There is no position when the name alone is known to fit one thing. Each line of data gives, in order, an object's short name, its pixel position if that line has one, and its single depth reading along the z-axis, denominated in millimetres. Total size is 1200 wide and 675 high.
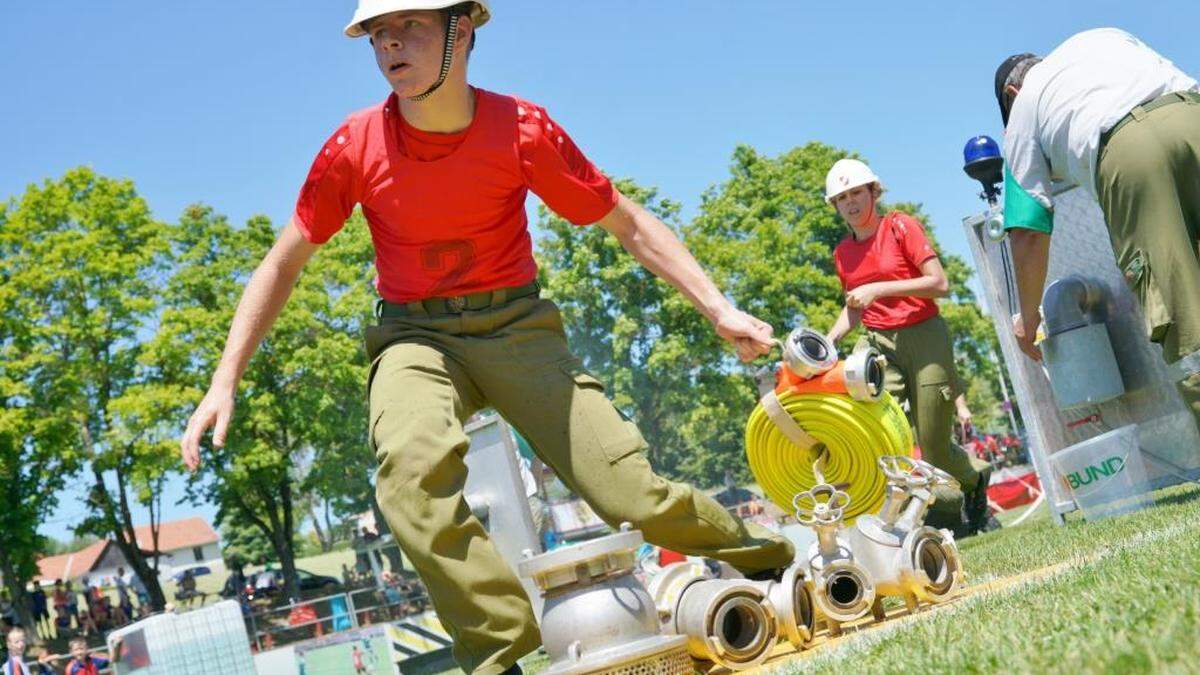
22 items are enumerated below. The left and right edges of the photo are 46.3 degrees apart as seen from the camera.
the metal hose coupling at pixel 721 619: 4723
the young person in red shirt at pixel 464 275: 4832
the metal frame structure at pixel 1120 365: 9477
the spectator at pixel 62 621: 45500
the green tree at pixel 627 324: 47156
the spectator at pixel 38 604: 43500
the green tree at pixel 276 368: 43219
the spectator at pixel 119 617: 45250
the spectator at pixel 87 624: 44500
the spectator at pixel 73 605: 46375
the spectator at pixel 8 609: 40719
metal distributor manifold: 5316
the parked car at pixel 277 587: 47594
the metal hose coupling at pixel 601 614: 4262
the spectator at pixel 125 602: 45438
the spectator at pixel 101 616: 45562
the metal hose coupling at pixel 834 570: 5160
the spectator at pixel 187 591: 53469
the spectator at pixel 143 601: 45625
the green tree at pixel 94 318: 40375
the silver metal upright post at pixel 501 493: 10547
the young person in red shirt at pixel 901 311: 9023
